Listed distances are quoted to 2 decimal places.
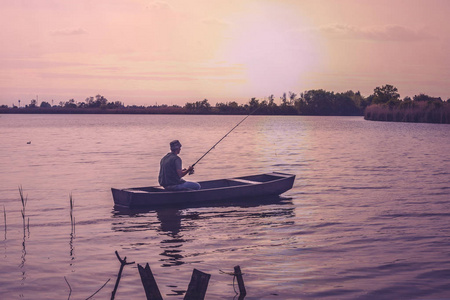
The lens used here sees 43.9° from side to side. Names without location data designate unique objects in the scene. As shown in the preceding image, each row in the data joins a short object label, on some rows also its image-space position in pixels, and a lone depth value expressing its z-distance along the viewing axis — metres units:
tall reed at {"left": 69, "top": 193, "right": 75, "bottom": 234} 12.95
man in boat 15.15
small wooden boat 15.26
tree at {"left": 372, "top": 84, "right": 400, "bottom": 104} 145.88
